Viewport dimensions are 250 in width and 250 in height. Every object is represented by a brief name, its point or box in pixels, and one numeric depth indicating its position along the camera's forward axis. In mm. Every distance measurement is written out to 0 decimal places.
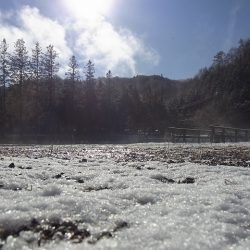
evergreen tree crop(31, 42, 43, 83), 42096
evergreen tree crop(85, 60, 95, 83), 48558
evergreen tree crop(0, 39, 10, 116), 39708
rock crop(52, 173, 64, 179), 4389
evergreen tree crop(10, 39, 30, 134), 39900
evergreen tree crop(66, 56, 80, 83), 45986
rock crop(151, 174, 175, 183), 4292
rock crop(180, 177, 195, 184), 4212
